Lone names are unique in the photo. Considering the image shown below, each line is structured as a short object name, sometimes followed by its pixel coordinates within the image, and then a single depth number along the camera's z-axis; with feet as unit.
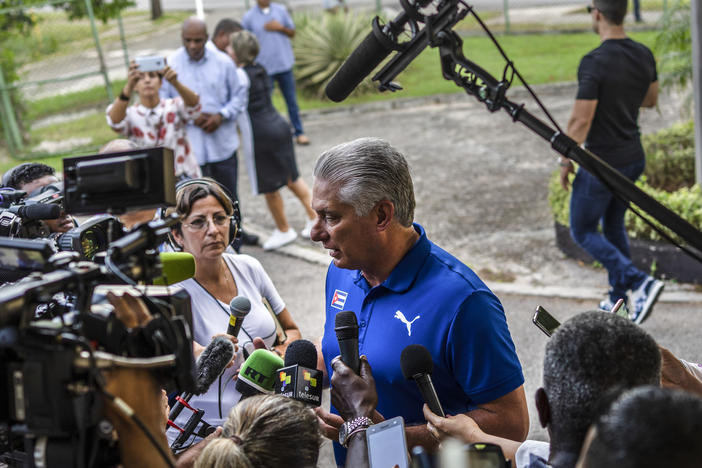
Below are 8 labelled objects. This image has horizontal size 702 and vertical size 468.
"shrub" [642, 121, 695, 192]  25.79
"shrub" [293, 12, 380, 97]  47.80
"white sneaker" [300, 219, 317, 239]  27.35
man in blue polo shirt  9.15
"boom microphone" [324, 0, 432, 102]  9.02
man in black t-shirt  18.76
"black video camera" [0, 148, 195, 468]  6.12
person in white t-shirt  11.84
